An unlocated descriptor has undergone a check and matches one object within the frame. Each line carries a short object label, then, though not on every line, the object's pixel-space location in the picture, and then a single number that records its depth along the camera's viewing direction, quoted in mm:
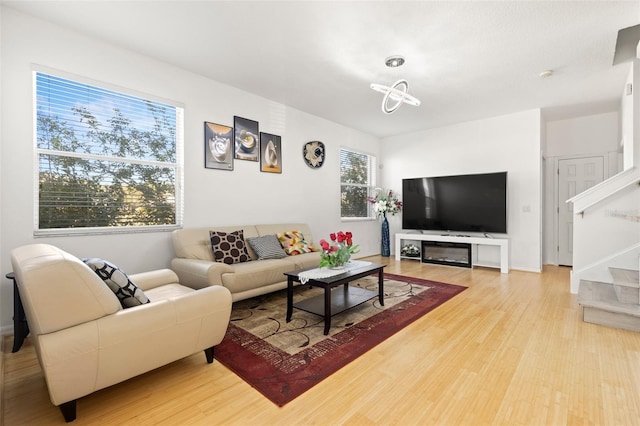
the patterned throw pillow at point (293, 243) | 4086
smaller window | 6066
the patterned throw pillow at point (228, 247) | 3446
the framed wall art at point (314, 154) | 5141
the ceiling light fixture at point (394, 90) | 2932
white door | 5355
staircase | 2668
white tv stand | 4988
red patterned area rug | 1948
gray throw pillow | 3740
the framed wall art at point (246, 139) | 4152
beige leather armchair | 1393
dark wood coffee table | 2568
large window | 2744
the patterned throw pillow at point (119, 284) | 1776
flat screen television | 5195
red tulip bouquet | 3026
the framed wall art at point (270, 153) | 4469
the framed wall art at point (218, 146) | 3824
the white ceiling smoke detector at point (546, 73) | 3591
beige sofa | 2957
